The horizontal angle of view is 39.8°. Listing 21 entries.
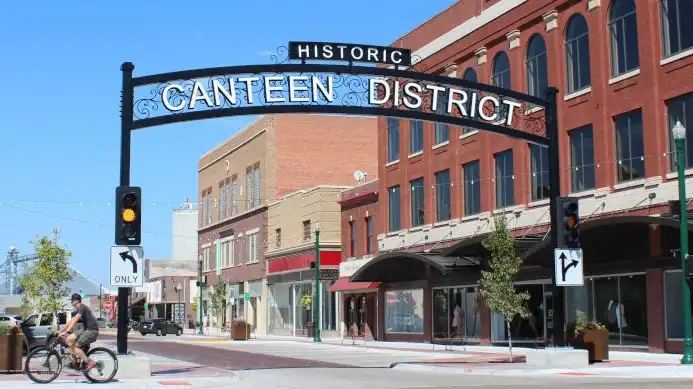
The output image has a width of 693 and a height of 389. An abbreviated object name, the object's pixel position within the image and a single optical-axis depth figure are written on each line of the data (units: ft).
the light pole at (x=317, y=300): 168.12
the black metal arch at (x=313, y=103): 74.18
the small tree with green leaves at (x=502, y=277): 96.07
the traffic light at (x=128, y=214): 68.95
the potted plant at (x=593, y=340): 87.40
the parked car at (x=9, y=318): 125.80
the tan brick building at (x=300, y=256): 196.34
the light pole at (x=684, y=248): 81.92
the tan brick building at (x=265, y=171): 226.99
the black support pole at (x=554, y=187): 78.64
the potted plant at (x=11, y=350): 76.10
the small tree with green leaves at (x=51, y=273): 122.62
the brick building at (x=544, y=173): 98.17
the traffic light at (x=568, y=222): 76.74
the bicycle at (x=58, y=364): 64.23
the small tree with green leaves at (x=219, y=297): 224.12
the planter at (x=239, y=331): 190.60
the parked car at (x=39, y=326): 120.67
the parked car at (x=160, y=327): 241.14
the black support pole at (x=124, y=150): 69.51
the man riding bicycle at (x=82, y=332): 63.77
